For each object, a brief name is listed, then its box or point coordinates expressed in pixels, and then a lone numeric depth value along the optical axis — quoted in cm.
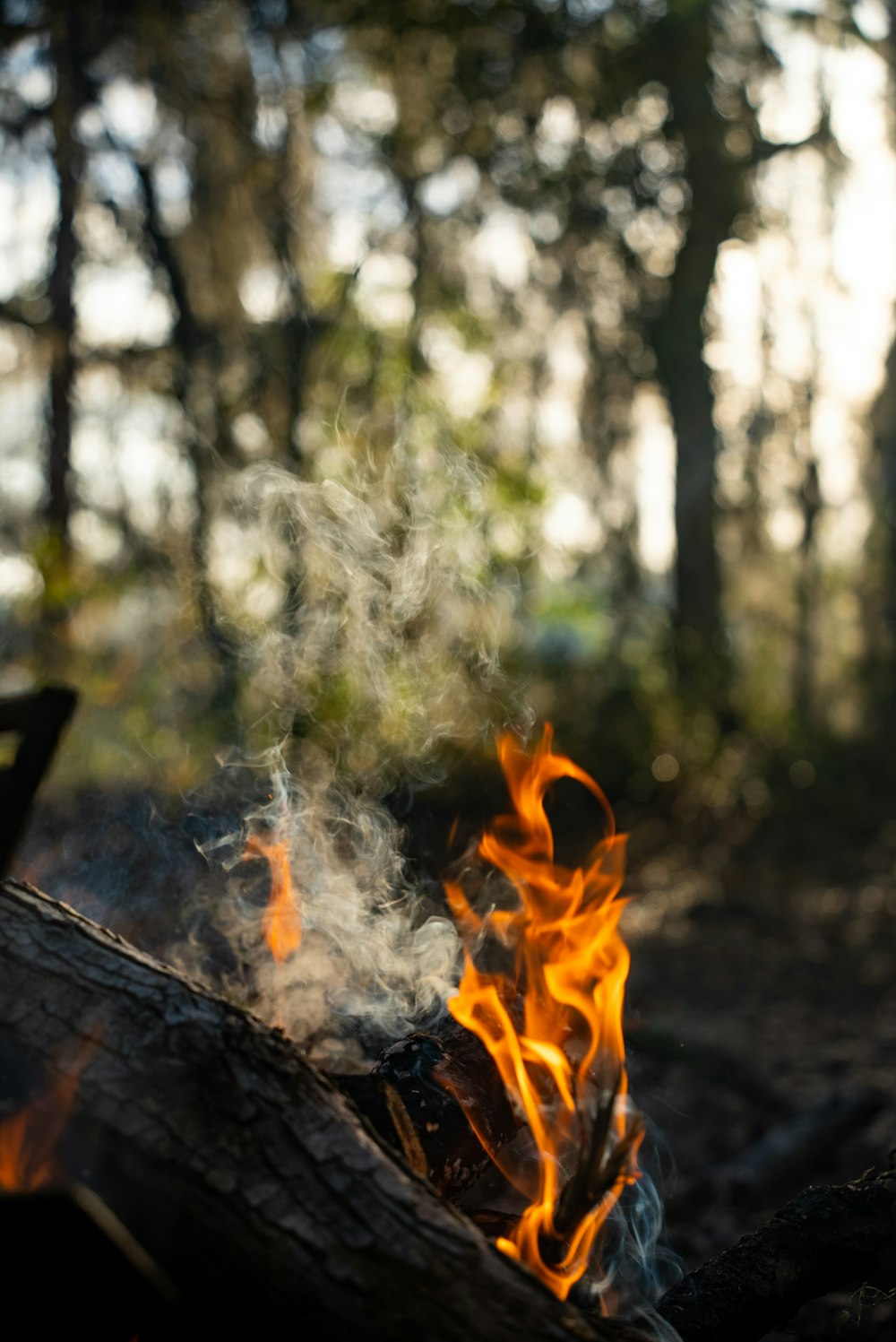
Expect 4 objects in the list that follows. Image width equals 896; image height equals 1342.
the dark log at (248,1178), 165
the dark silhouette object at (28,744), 202
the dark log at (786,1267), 211
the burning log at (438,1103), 230
